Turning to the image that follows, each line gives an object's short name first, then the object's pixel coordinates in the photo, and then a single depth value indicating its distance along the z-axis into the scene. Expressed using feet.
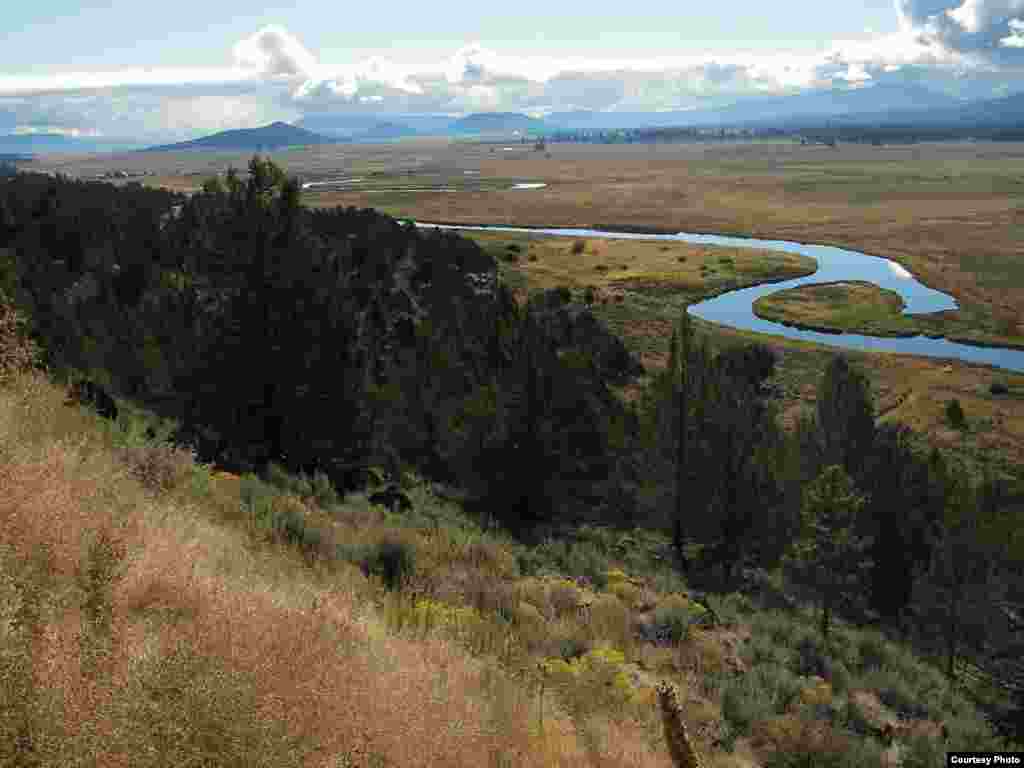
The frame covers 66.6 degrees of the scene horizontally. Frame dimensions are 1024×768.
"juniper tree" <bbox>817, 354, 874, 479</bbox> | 105.19
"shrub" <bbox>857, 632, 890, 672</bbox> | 49.98
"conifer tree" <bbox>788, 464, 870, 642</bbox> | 74.64
